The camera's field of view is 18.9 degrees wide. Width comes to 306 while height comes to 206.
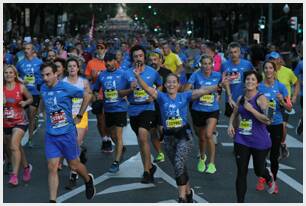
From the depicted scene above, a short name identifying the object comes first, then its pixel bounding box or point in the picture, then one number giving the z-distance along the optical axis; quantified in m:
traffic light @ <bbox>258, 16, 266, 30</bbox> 58.23
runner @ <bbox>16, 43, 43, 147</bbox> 15.27
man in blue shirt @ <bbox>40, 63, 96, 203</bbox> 9.64
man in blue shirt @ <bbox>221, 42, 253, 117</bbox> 13.59
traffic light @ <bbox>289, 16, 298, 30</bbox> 53.31
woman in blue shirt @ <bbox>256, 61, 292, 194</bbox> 10.82
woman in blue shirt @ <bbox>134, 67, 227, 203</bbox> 9.74
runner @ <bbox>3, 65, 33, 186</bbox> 11.19
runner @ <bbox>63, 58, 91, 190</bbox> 11.22
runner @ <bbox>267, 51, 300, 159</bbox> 12.88
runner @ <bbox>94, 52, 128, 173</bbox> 12.45
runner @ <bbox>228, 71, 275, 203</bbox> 9.35
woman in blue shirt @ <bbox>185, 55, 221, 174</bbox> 12.35
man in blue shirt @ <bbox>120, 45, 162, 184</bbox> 11.59
